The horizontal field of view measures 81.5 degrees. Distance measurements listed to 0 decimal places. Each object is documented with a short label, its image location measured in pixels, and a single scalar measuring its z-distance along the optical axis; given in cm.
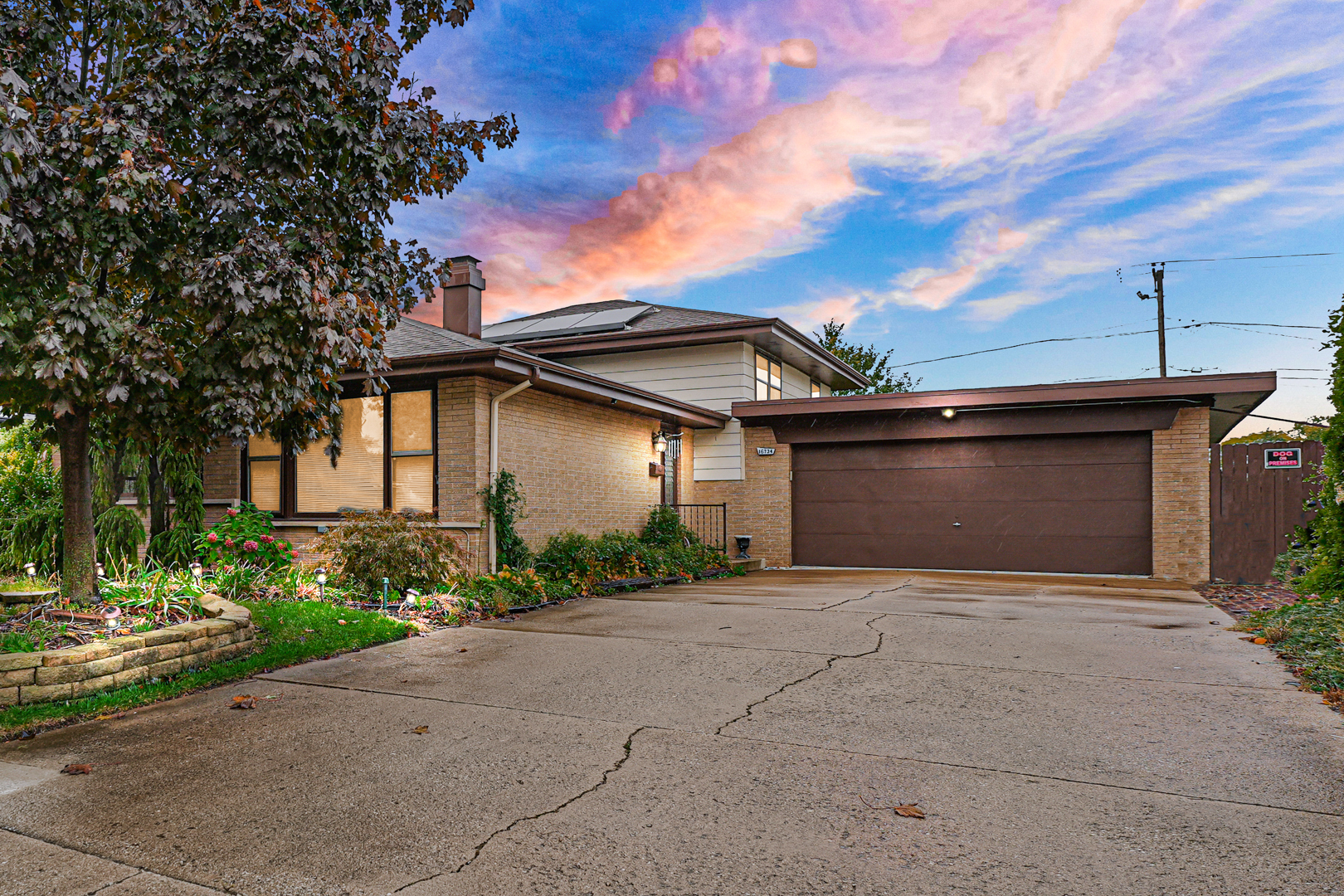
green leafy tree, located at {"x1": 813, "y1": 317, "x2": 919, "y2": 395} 3206
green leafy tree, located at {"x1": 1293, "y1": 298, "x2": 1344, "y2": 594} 653
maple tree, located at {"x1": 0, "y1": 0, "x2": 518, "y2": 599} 501
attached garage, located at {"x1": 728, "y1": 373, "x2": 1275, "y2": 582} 1262
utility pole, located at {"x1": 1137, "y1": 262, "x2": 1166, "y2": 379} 2764
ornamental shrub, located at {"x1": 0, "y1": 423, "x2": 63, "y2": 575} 954
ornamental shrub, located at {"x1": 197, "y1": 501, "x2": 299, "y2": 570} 884
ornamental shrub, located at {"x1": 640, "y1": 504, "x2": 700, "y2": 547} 1380
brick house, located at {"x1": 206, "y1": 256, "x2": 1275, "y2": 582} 1053
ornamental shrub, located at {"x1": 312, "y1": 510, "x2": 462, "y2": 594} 856
